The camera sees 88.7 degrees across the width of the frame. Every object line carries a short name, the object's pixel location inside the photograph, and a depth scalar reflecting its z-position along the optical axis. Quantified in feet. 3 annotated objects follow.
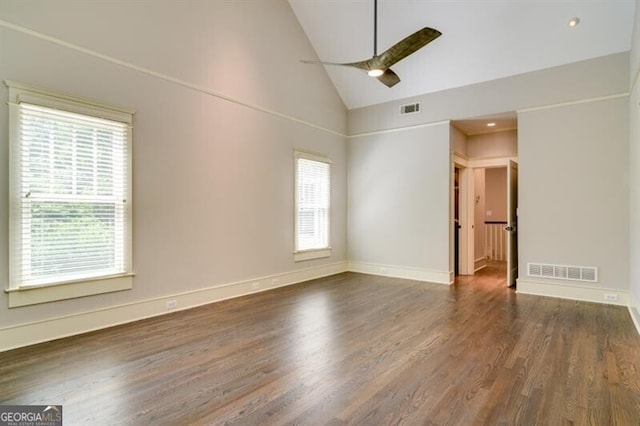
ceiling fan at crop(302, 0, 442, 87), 10.79
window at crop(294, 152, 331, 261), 20.29
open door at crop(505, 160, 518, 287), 19.08
